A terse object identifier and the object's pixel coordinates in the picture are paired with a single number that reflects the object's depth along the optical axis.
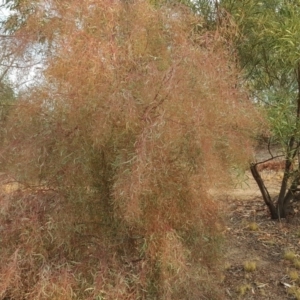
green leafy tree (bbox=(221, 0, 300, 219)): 3.12
